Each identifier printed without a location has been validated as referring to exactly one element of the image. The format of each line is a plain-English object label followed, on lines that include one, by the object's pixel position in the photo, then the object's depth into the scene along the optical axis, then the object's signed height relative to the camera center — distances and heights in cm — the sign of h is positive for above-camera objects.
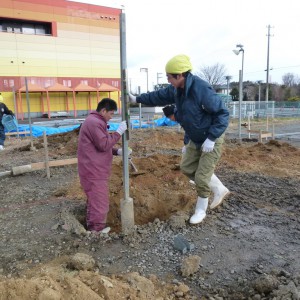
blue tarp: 1545 -150
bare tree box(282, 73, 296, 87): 7155 +329
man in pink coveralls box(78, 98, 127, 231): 386 -73
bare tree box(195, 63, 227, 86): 4997 +320
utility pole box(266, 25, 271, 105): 3770 +509
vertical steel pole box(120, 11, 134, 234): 369 -85
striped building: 2862 +405
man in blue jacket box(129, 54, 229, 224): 354 -23
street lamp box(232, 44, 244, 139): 1573 +216
